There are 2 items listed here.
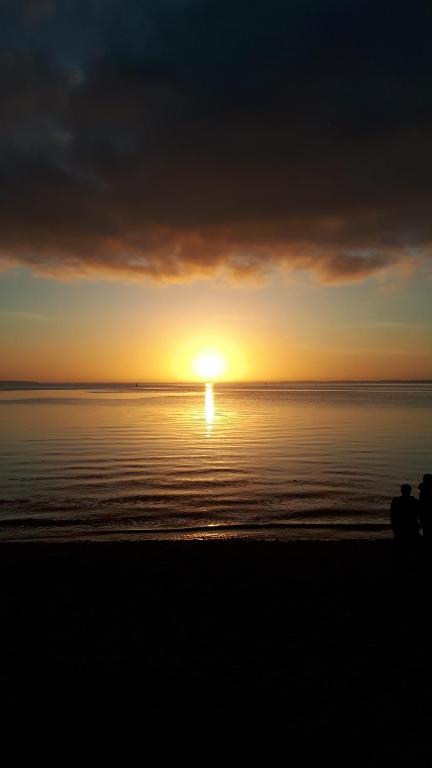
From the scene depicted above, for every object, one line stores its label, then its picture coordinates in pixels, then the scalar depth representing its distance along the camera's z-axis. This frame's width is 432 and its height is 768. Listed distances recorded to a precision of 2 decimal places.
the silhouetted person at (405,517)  10.88
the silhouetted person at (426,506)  10.80
